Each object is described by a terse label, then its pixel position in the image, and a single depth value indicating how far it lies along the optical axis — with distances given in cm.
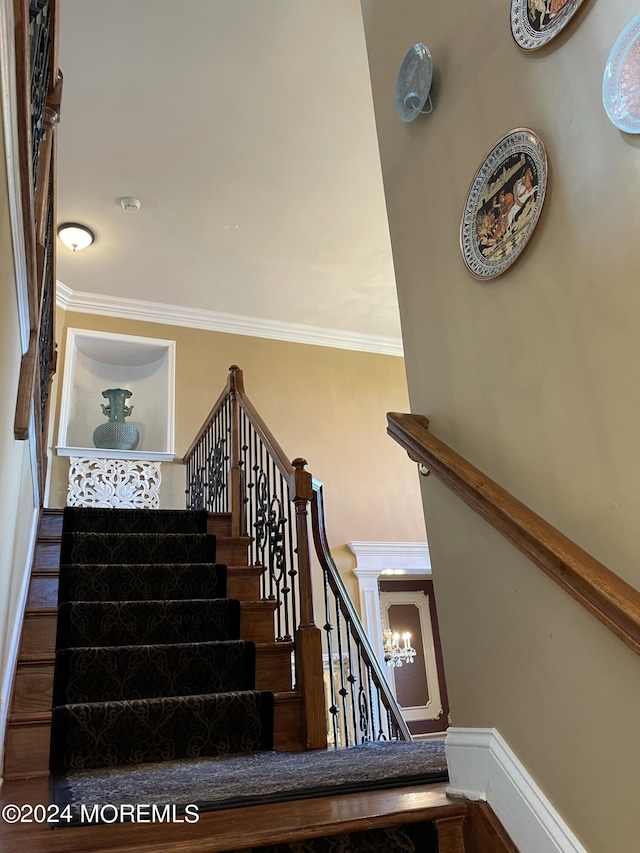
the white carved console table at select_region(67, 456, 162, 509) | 556
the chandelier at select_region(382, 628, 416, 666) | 644
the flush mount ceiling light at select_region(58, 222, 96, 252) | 515
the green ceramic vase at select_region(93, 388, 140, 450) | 579
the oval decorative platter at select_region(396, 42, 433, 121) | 201
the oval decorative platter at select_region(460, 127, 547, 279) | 158
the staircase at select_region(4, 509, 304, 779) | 238
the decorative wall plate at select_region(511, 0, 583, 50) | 149
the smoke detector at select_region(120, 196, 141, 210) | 491
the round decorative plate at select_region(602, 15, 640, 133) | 127
